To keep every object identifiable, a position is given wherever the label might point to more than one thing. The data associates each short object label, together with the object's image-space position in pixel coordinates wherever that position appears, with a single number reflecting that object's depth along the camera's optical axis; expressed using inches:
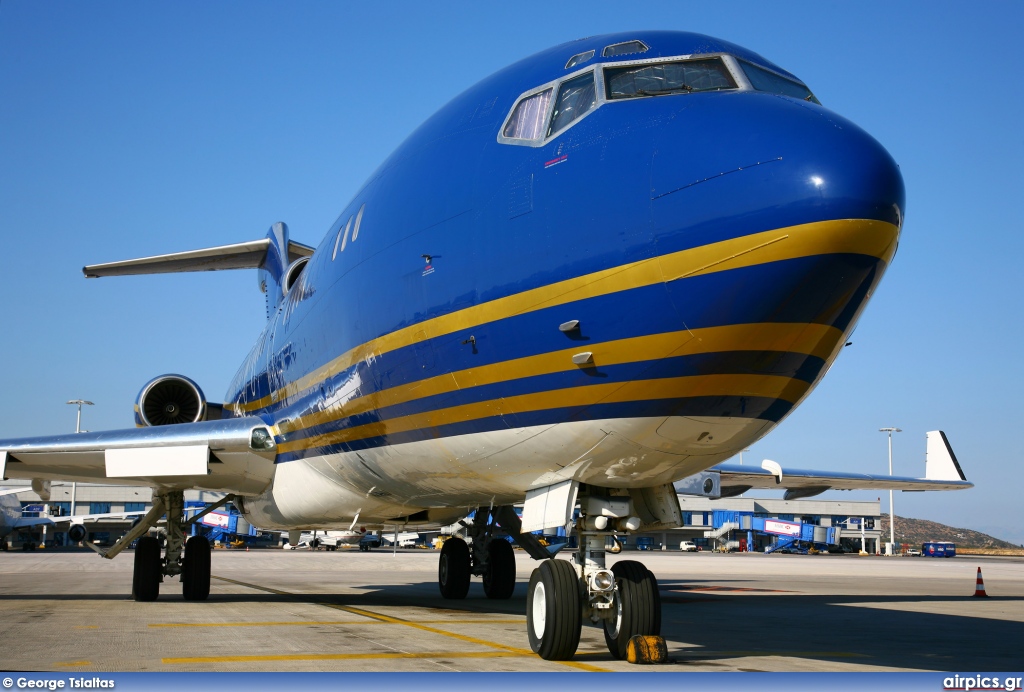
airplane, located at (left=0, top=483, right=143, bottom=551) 2394.4
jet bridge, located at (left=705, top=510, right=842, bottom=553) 3127.5
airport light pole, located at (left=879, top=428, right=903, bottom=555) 3296.5
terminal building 3122.5
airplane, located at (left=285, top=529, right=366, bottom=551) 2677.2
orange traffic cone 825.0
